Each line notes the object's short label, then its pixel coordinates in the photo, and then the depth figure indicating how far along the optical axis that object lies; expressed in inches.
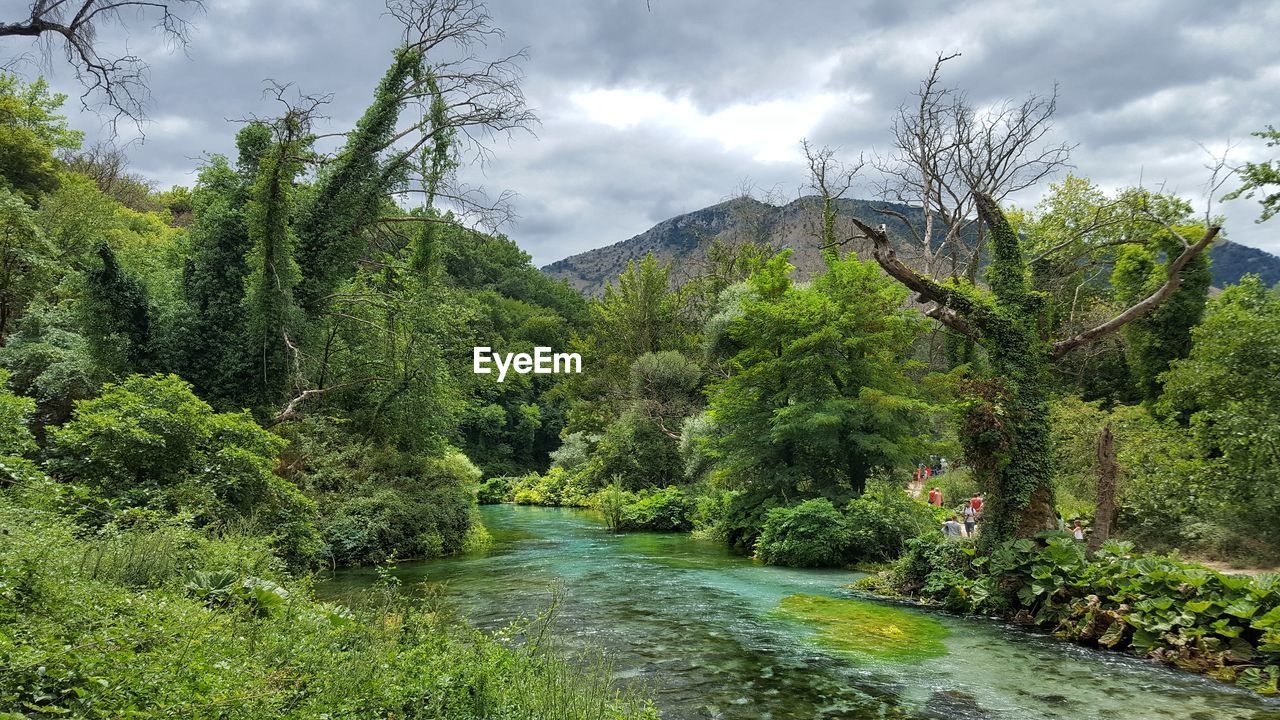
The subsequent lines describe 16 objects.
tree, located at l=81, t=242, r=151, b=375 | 532.4
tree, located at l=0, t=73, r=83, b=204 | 1042.1
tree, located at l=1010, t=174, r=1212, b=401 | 890.7
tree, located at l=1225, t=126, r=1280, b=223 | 650.8
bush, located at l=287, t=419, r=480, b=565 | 601.9
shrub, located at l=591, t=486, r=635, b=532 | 1039.4
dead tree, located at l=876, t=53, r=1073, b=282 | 925.2
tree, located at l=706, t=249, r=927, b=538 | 690.8
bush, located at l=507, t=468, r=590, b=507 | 1505.9
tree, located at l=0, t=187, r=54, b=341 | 716.7
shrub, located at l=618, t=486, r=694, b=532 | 1056.2
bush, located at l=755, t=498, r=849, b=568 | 633.6
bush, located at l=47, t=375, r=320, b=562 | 374.0
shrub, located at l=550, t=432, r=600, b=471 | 1600.6
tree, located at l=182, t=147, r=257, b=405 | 585.9
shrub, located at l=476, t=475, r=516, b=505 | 1734.7
